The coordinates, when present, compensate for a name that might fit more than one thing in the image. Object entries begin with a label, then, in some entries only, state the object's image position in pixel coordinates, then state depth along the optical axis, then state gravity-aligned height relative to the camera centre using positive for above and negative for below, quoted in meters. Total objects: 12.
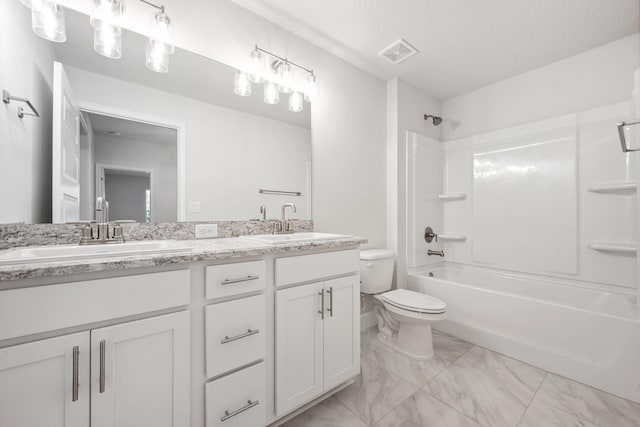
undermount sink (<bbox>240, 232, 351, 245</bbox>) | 1.30 -0.13
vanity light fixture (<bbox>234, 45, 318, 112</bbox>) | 1.65 +0.95
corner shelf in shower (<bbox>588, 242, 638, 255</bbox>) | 1.81 -0.24
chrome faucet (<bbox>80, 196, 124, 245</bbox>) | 1.15 -0.07
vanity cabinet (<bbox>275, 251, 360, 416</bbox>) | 1.17 -0.59
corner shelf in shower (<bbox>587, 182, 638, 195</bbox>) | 1.82 +0.20
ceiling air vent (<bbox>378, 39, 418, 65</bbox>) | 1.99 +1.36
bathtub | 1.46 -0.75
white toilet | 1.79 -0.69
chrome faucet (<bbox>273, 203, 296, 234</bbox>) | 1.75 -0.07
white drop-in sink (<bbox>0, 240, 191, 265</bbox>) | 0.75 -0.13
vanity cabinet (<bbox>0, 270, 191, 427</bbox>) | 0.68 -0.43
